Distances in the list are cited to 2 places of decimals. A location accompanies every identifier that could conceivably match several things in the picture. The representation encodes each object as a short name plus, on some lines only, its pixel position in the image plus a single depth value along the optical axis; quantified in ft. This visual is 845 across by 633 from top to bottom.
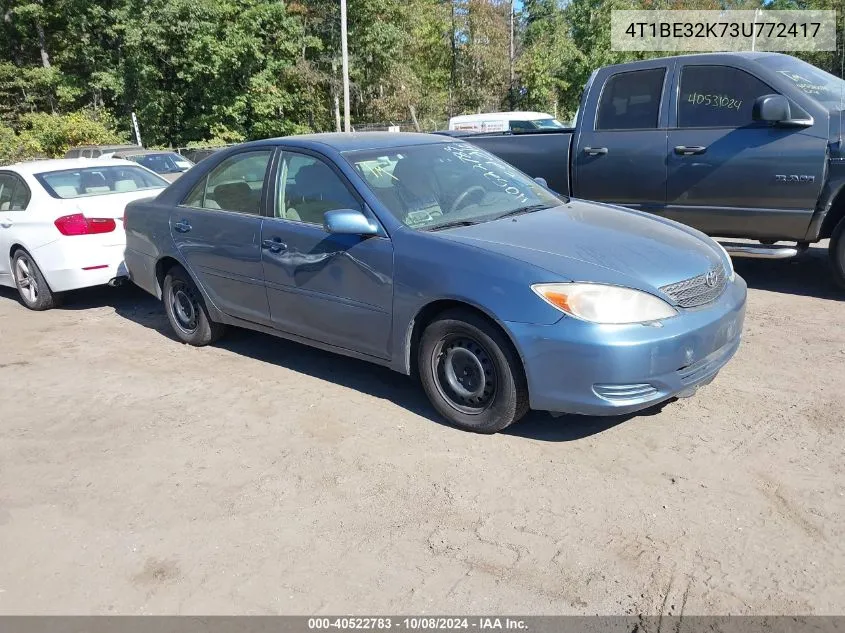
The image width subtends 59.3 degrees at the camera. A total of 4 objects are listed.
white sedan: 23.61
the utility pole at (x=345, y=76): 89.81
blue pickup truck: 19.98
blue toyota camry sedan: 12.01
